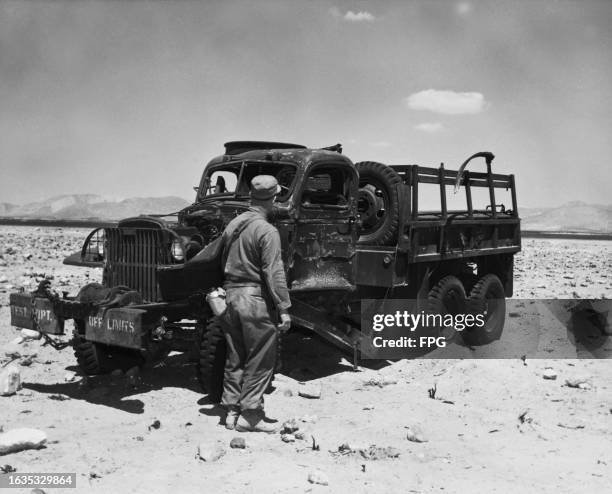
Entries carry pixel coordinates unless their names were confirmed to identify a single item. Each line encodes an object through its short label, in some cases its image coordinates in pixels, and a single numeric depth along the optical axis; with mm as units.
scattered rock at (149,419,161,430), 4926
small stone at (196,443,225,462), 4262
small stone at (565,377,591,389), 6004
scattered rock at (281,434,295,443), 4695
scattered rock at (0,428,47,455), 4234
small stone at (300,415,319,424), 5145
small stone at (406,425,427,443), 4738
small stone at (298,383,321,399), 5910
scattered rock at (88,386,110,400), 5738
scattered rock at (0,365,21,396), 5586
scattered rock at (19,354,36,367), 6582
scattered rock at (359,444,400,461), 4375
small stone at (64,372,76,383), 6270
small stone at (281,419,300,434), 4891
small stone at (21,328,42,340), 7273
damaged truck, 5512
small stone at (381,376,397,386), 6494
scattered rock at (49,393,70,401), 5571
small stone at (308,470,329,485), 3896
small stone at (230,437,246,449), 4539
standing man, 4840
